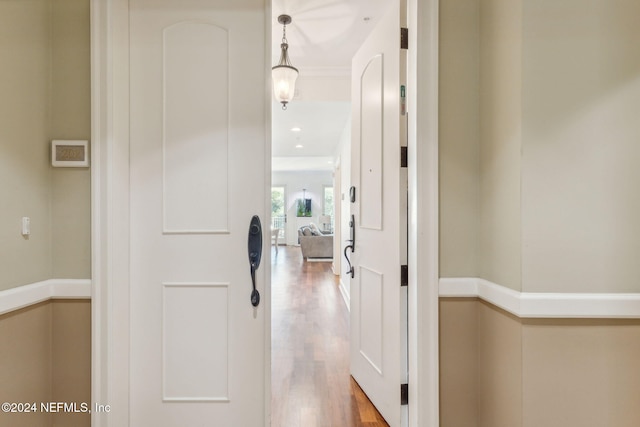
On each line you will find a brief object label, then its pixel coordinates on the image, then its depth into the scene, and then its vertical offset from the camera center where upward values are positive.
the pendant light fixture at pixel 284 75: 2.78 +1.21
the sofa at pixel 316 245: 8.62 -0.87
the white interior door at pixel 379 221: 1.74 -0.05
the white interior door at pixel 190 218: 1.60 -0.02
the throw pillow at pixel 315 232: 9.03 -0.55
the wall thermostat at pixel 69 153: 1.51 +0.28
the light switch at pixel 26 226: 1.40 -0.05
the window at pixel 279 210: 12.98 +0.12
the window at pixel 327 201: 12.86 +0.47
